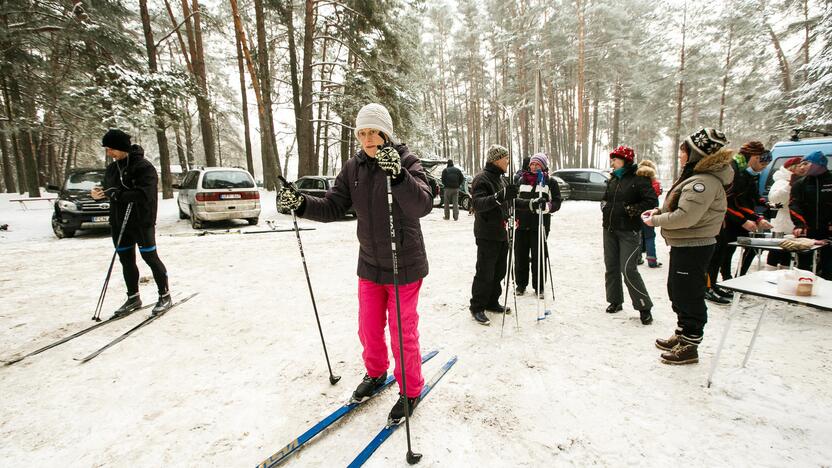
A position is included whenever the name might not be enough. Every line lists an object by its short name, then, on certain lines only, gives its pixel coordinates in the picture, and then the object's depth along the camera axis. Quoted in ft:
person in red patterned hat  12.82
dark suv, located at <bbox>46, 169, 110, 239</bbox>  28.32
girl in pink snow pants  7.34
